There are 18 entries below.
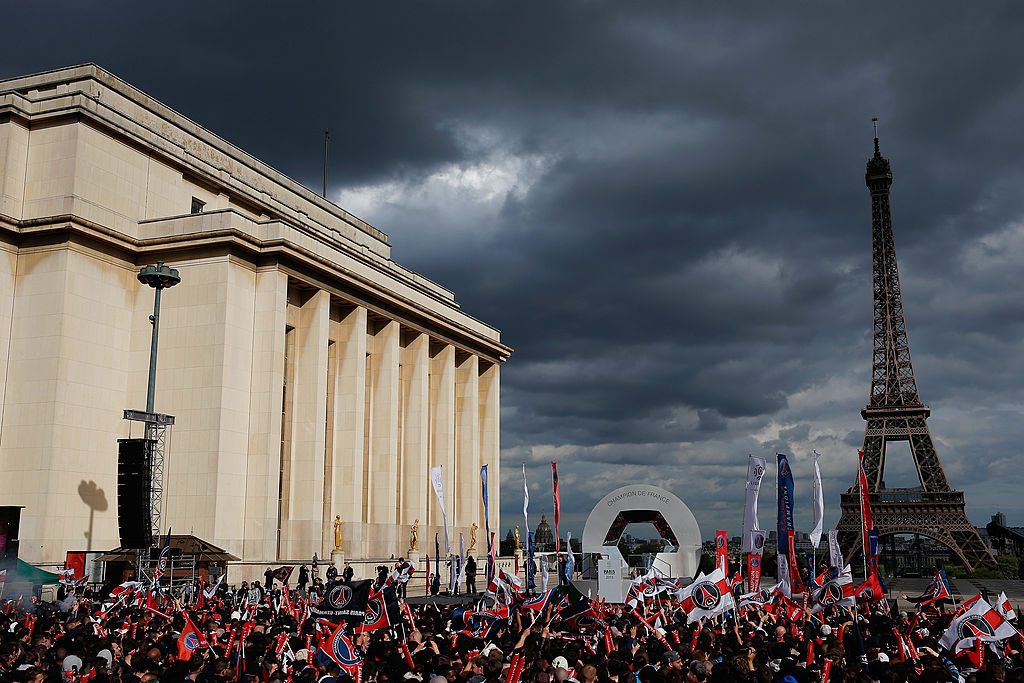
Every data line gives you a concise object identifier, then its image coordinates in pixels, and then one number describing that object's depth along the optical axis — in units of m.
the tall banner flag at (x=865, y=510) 23.14
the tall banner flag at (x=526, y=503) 34.69
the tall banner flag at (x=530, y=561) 31.28
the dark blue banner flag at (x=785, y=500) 23.23
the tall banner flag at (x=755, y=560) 22.08
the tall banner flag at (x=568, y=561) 31.50
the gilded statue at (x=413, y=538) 49.28
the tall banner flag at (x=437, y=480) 35.25
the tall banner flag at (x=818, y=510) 23.67
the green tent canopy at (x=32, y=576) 28.33
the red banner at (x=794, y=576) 22.47
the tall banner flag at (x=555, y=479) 30.70
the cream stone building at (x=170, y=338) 37.34
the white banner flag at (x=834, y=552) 23.10
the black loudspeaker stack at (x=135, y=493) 29.60
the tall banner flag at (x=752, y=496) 23.17
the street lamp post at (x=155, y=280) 30.41
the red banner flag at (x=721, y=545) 19.41
